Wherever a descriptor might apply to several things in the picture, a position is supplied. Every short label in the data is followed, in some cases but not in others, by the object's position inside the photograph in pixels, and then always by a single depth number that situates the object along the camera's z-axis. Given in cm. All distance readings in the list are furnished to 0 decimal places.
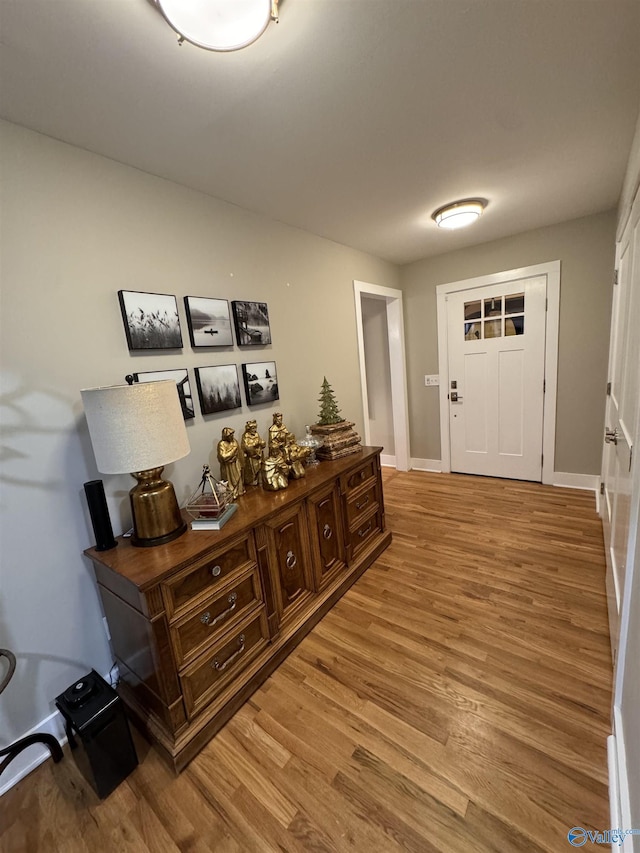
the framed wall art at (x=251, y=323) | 204
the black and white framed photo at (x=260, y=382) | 212
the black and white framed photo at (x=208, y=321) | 181
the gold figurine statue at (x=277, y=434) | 198
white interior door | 137
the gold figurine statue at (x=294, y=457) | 202
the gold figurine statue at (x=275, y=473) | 187
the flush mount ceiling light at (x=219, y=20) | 86
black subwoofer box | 115
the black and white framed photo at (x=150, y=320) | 156
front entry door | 323
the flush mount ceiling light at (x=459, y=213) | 229
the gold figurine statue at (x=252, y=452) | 190
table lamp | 122
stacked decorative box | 234
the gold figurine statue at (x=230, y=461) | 174
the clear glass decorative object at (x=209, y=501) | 149
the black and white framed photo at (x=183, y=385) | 168
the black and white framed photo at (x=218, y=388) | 187
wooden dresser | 124
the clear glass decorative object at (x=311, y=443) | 228
